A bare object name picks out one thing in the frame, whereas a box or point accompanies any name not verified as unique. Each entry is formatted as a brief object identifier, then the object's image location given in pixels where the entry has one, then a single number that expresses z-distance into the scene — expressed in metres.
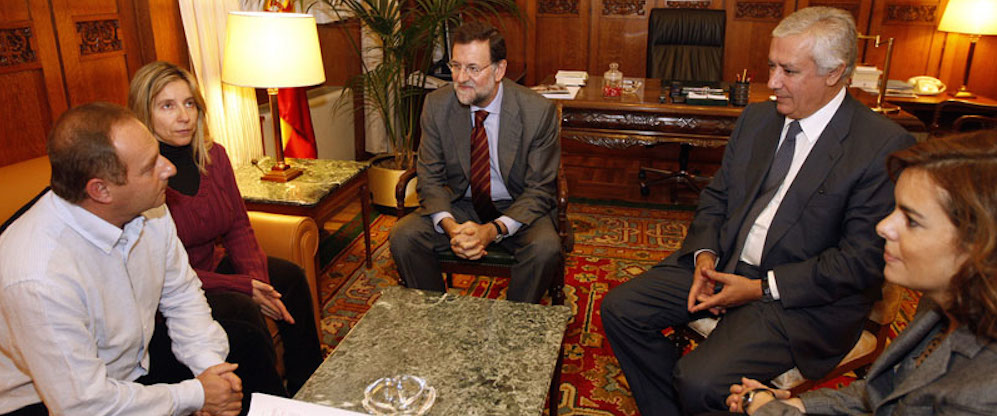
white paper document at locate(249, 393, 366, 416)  1.59
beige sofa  2.58
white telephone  4.99
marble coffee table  1.69
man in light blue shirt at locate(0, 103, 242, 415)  1.42
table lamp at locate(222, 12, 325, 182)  2.79
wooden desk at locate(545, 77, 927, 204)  3.70
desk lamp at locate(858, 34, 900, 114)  3.64
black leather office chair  4.61
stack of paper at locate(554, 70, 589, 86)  4.35
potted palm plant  3.83
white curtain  3.07
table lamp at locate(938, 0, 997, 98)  4.86
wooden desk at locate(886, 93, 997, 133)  4.83
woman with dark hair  1.16
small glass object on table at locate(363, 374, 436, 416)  1.62
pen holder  3.74
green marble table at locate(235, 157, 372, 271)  2.88
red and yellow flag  3.89
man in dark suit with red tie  2.59
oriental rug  2.53
